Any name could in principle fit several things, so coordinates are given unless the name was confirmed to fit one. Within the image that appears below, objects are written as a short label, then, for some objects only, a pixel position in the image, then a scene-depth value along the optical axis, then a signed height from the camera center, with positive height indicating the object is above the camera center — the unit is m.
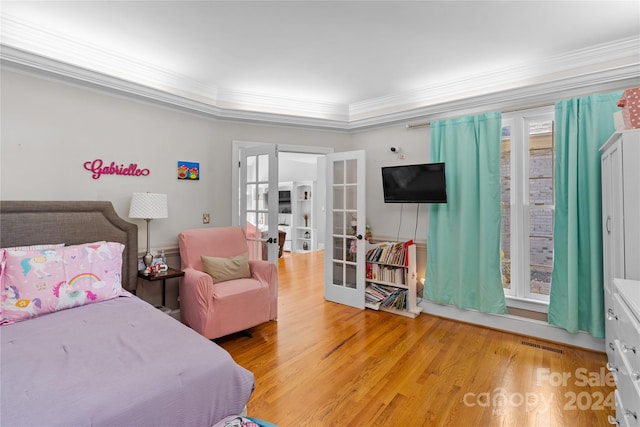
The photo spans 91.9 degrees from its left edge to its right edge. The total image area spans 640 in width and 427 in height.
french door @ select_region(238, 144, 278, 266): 3.58 +0.18
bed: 1.08 -0.64
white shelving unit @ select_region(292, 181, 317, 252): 8.25 -0.06
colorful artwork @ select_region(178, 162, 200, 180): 3.33 +0.48
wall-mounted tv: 3.32 +0.35
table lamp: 2.78 +0.06
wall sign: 2.72 +0.41
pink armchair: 2.72 -0.71
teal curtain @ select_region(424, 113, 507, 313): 3.12 -0.06
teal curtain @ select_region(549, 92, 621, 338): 2.58 +0.01
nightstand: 2.74 -0.56
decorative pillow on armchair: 3.06 -0.54
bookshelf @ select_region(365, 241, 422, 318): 3.60 -0.78
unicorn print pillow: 1.86 -0.42
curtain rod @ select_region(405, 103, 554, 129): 2.89 +1.02
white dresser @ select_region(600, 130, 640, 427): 1.34 -0.30
